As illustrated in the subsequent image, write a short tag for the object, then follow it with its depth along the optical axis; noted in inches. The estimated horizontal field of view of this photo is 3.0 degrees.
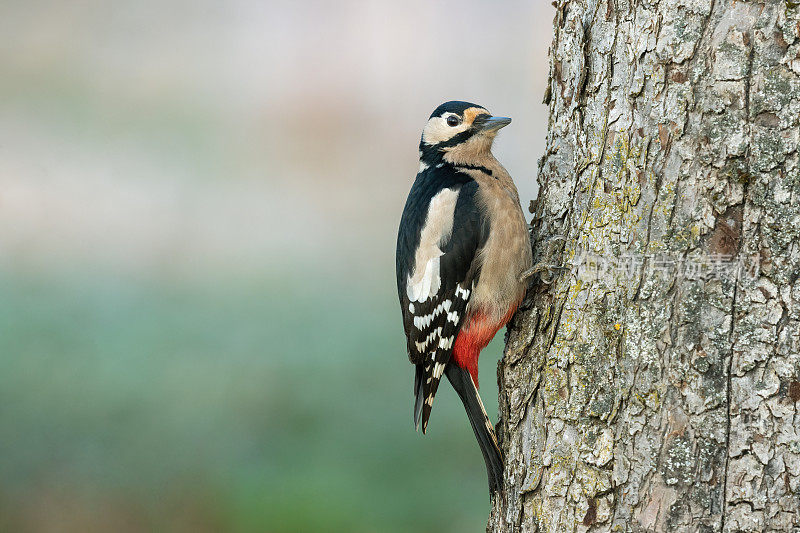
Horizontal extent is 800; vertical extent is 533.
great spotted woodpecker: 351.2
